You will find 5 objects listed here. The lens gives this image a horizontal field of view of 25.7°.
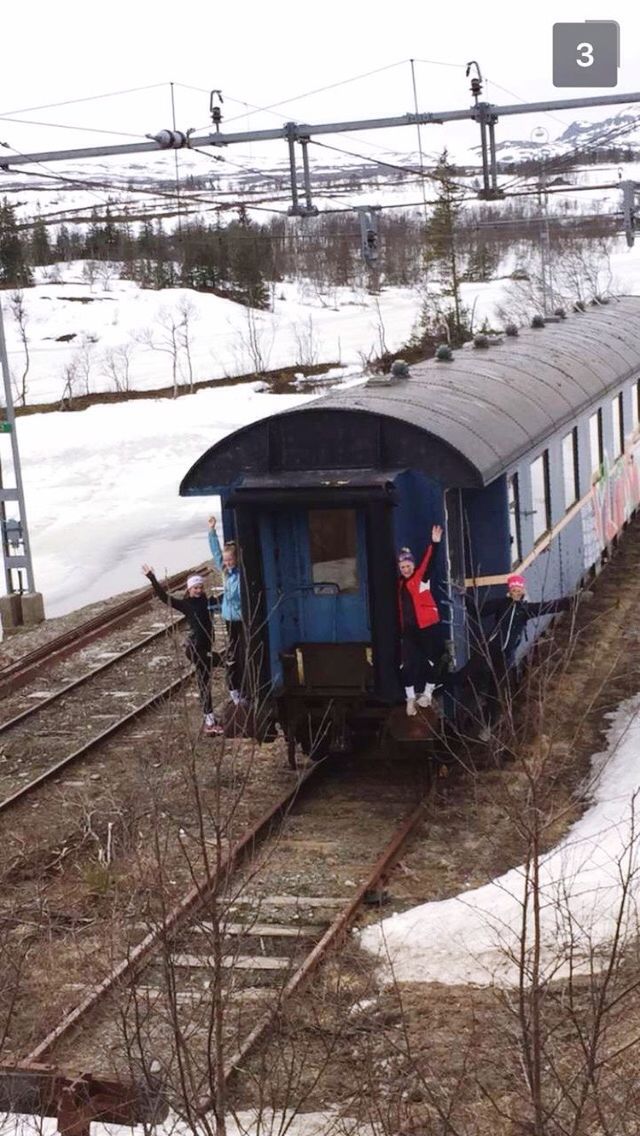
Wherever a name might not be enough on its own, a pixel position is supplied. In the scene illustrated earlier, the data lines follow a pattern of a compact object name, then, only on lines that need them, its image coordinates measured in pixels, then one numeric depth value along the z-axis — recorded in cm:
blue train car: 1091
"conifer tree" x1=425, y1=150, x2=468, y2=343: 5891
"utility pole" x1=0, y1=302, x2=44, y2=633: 2280
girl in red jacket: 1080
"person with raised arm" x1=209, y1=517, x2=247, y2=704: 1144
